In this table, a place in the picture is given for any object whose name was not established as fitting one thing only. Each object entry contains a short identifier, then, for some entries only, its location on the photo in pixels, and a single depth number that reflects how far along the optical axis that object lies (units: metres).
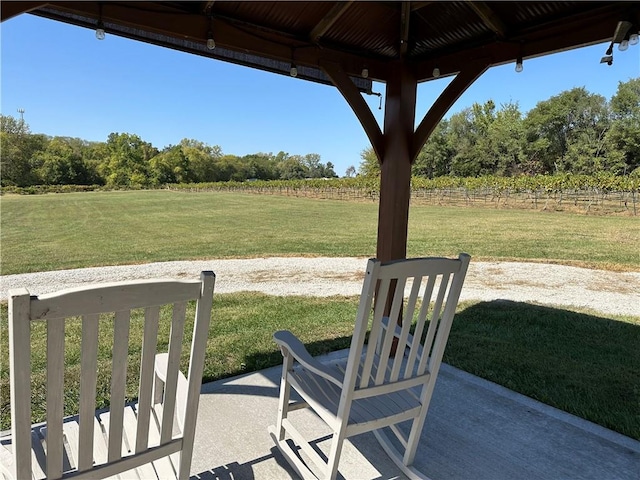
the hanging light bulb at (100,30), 2.07
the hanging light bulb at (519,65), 2.51
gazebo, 2.18
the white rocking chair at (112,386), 0.87
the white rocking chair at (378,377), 1.40
